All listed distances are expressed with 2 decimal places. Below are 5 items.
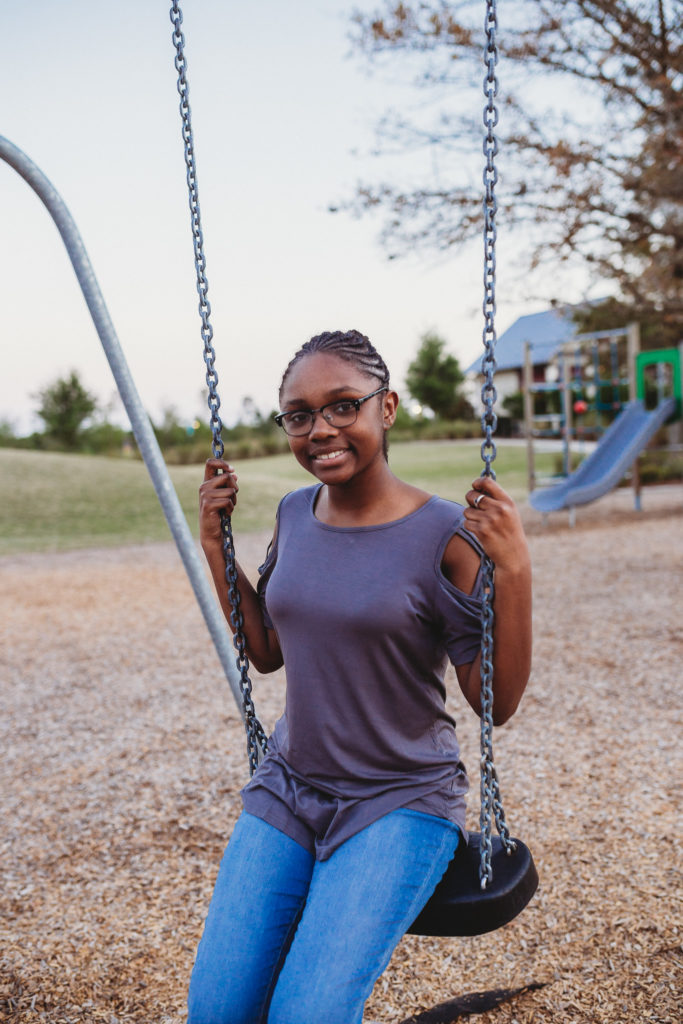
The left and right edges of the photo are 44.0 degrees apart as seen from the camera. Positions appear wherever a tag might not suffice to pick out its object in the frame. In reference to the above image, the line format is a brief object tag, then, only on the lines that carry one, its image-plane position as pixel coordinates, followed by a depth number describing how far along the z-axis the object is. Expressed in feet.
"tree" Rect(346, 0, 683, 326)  30.71
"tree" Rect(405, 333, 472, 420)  117.70
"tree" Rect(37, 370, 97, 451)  96.84
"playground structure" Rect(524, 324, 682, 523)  33.68
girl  5.03
